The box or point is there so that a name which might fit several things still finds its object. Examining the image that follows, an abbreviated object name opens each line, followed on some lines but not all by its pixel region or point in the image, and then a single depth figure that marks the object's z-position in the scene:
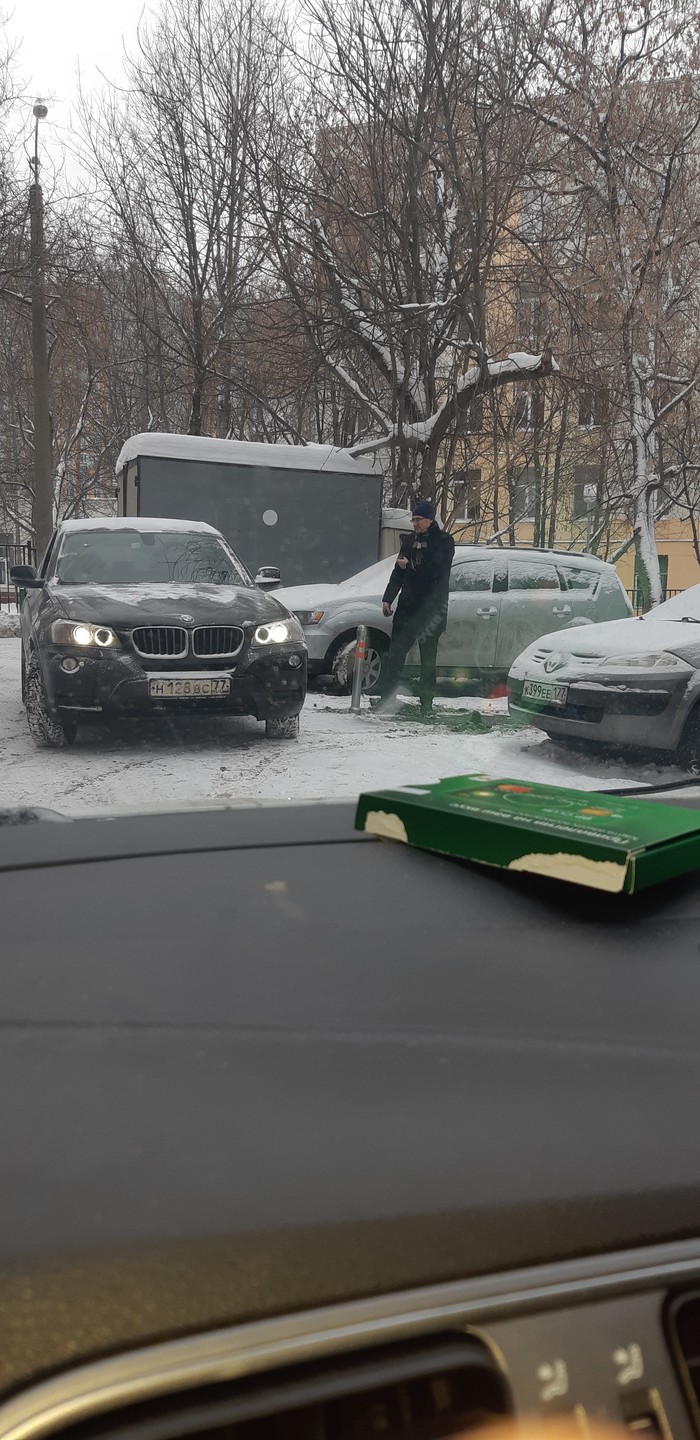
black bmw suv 5.08
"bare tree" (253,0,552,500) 10.69
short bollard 6.98
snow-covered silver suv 7.63
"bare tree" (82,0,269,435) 12.48
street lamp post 9.61
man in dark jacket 7.11
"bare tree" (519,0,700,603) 11.72
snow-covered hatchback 4.51
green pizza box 0.96
